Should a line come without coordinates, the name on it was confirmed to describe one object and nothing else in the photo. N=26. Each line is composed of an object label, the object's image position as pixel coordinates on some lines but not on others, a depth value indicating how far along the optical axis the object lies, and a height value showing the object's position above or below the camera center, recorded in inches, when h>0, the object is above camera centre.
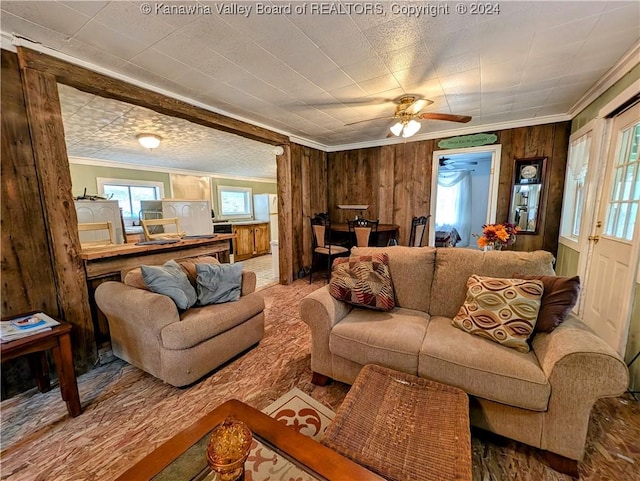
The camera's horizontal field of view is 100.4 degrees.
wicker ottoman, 37.0 -36.0
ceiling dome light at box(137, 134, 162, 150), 143.6 +34.9
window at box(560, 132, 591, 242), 114.4 +7.4
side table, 58.7 -34.0
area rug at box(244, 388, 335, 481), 35.4 -51.0
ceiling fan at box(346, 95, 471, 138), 107.6 +36.4
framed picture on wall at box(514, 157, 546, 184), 141.3 +17.1
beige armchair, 72.0 -36.4
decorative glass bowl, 29.8 -27.9
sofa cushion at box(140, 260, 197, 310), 78.7 -23.8
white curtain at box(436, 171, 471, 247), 281.6 -0.1
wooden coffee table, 34.0 -34.1
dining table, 167.9 -19.7
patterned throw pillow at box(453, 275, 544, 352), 60.2 -25.5
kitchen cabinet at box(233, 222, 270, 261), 250.7 -35.6
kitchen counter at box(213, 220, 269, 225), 248.2 -17.8
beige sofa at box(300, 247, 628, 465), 48.8 -32.3
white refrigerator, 307.8 -1.1
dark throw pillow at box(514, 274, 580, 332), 58.0 -21.9
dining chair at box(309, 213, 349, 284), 167.3 -22.8
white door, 78.0 -12.8
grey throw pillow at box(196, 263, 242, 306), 89.2 -27.0
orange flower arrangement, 85.3 -10.4
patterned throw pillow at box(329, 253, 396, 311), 77.7 -23.6
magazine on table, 58.3 -27.9
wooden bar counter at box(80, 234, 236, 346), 87.2 -20.2
